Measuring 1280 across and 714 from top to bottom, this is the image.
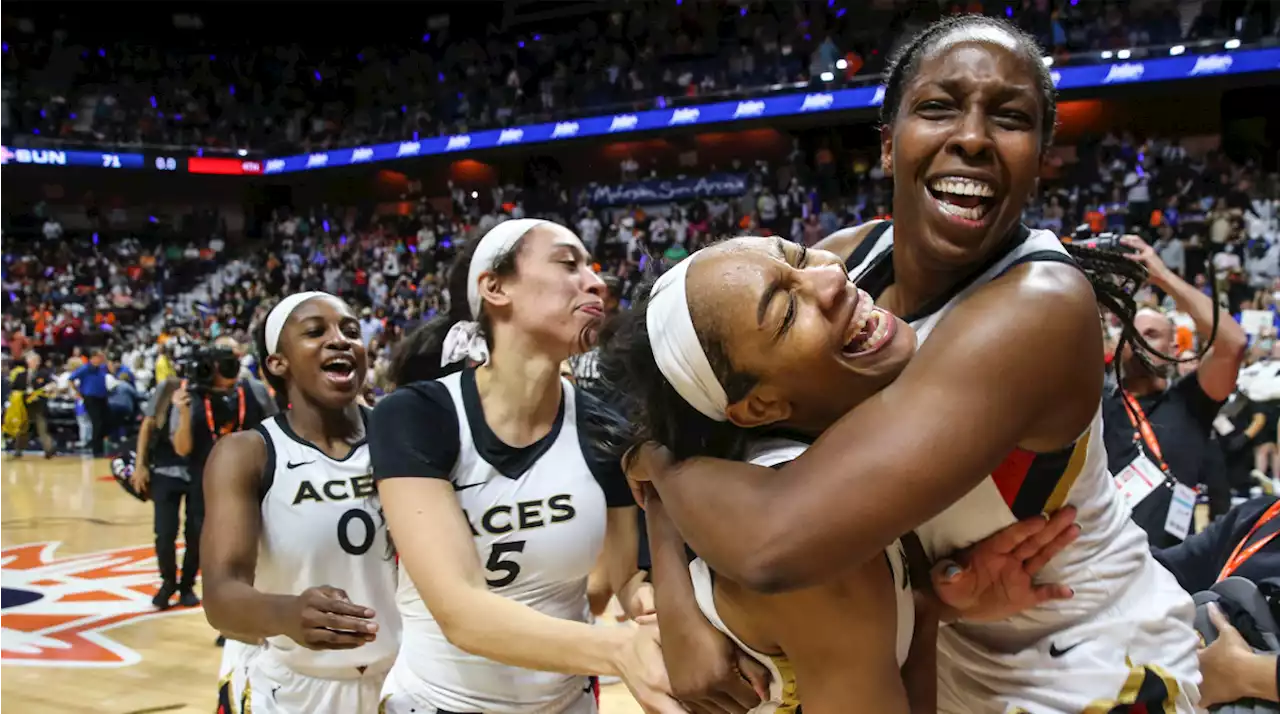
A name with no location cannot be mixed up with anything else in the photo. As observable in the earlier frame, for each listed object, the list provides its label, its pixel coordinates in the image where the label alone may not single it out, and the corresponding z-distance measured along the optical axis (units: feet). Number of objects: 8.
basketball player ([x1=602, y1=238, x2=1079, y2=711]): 4.52
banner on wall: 62.13
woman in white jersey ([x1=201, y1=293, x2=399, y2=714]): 9.29
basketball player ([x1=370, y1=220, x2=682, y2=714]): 6.95
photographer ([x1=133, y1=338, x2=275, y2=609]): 20.15
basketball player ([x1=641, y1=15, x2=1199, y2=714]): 4.29
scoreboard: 70.95
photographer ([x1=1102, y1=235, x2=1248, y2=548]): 12.15
